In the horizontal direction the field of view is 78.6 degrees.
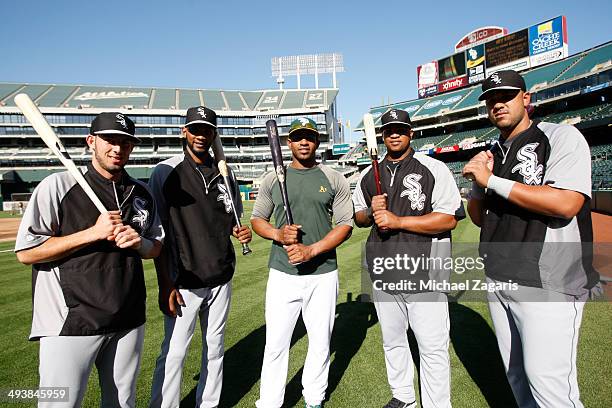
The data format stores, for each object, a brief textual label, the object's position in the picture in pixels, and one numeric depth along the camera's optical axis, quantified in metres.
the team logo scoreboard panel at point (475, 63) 43.88
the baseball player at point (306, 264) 2.99
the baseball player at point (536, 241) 2.20
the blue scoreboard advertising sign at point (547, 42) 37.84
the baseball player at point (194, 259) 2.86
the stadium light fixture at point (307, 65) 74.38
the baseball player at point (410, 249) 2.90
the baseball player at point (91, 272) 2.09
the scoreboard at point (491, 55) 38.53
